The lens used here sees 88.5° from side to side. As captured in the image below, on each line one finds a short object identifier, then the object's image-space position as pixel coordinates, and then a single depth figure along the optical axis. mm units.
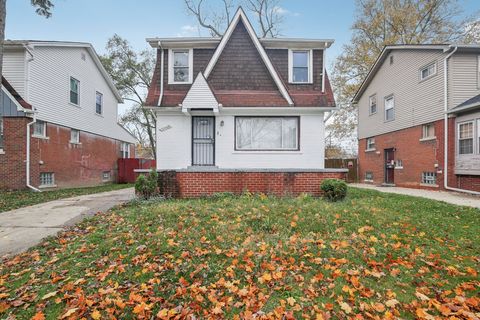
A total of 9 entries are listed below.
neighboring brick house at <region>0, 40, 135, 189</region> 10625
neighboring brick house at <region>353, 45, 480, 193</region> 10944
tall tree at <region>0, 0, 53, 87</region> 8164
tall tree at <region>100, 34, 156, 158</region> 24844
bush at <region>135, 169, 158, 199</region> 7582
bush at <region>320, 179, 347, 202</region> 7633
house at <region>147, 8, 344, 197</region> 10344
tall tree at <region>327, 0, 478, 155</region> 18906
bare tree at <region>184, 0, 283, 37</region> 20656
